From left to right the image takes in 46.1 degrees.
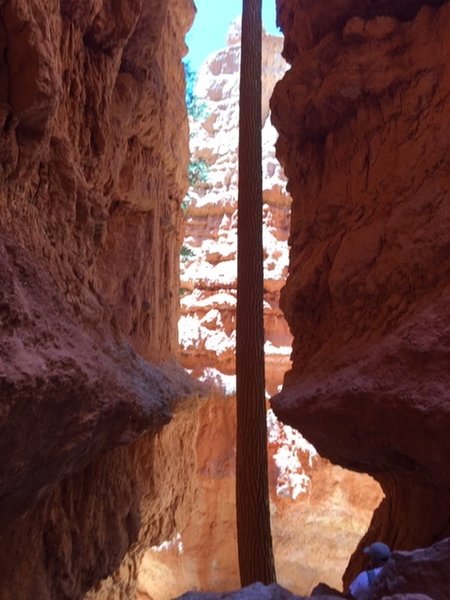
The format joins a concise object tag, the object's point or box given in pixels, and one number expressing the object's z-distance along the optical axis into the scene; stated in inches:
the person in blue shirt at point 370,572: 127.8
